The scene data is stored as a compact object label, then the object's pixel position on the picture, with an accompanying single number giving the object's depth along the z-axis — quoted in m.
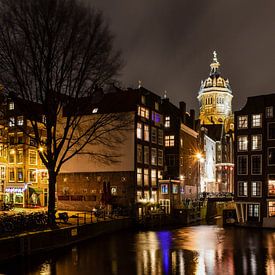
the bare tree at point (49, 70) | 33.53
